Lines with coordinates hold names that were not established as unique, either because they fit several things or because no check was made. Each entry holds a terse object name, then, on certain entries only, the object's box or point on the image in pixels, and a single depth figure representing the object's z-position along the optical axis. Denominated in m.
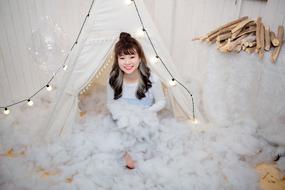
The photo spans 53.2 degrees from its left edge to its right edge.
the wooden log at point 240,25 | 2.27
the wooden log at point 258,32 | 2.13
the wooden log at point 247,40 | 2.17
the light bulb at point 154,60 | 2.28
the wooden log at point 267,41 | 2.10
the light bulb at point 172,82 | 2.32
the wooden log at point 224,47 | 2.24
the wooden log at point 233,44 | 2.22
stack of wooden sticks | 2.12
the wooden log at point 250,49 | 2.18
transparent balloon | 2.99
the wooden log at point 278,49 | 2.07
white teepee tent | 2.12
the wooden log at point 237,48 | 2.21
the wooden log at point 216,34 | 2.42
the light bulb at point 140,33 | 2.21
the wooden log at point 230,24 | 2.44
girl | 2.19
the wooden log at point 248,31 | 2.27
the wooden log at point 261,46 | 2.12
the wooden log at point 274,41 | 2.08
